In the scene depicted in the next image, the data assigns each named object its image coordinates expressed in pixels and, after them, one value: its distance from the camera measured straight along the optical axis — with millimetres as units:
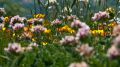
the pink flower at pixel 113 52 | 2648
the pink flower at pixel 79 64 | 2667
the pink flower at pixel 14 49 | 3637
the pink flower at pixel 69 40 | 3707
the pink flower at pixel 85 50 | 2883
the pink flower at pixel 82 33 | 3509
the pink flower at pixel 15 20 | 6332
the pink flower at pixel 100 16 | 5152
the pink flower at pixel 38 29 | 5363
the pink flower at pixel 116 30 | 2891
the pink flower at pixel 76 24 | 4375
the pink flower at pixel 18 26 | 5598
